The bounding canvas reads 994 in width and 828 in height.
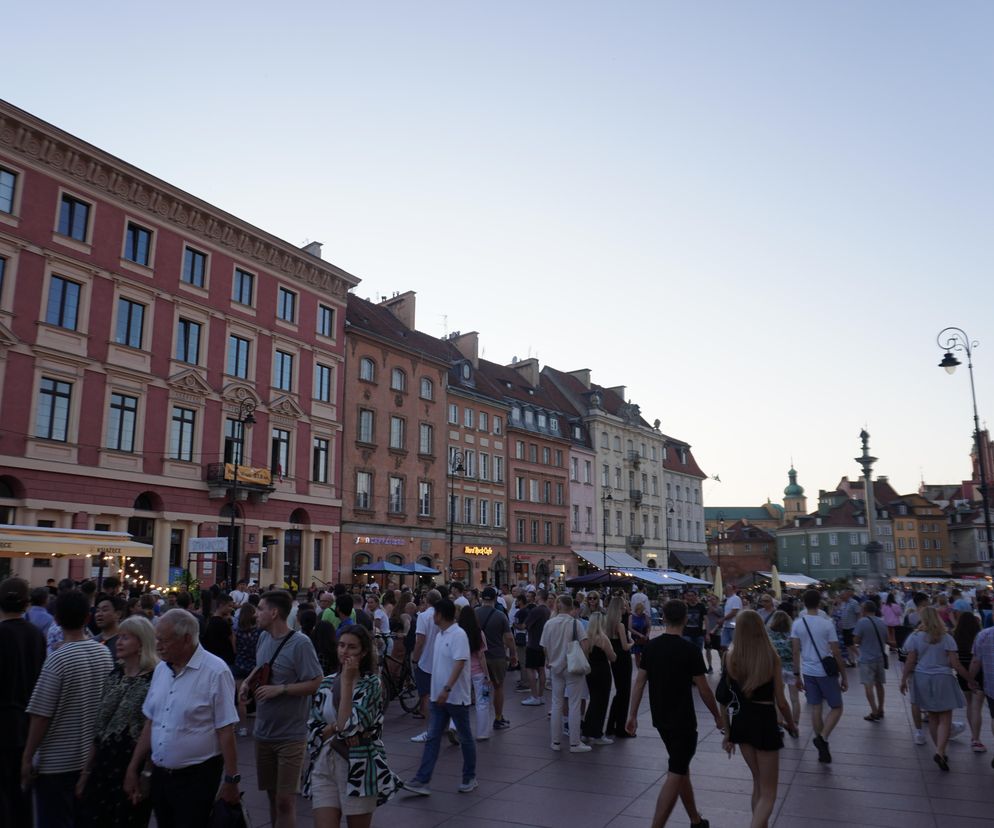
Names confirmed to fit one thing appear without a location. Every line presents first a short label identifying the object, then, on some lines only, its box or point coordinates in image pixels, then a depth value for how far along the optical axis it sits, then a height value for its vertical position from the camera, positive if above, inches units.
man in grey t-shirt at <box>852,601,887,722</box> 490.9 -58.4
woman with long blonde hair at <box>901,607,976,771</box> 364.5 -54.9
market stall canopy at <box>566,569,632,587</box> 1175.0 -32.4
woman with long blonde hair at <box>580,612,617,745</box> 422.6 -69.4
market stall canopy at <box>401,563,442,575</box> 1169.7 -19.9
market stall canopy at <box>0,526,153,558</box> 681.0 +9.9
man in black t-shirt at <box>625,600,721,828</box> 246.8 -45.6
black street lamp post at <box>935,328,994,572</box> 882.3 +174.0
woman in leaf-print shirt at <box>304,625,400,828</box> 207.6 -52.1
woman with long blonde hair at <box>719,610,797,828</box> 237.5 -44.2
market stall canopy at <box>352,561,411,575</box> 1147.2 -18.4
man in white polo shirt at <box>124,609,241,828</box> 183.8 -42.0
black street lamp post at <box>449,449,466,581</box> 1628.9 +175.1
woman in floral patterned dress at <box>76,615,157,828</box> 191.9 -45.9
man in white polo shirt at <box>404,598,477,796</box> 313.3 -57.7
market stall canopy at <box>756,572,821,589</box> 1708.9 -48.3
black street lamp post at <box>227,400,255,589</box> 1221.1 +157.8
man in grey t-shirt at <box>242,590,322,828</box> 232.5 -47.3
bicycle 526.6 -85.0
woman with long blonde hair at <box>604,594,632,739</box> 442.0 -63.3
